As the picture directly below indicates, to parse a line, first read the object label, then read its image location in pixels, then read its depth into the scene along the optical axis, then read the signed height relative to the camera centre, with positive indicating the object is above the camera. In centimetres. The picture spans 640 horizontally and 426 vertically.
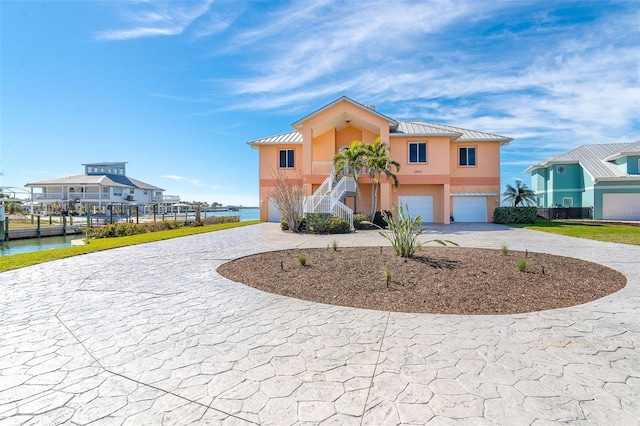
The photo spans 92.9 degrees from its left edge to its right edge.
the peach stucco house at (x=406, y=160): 2216 +386
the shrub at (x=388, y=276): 597 -131
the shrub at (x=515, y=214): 2252 -46
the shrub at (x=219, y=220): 3005 -85
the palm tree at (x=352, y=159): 1975 +332
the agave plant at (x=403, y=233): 782 -61
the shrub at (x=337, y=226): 1639 -87
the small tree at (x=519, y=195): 2764 +118
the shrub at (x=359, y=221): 1856 -68
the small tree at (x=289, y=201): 1730 +55
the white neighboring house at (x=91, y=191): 4675 +349
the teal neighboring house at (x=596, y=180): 2753 +264
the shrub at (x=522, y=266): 660 -126
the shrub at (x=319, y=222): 1653 -64
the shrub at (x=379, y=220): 2035 -71
